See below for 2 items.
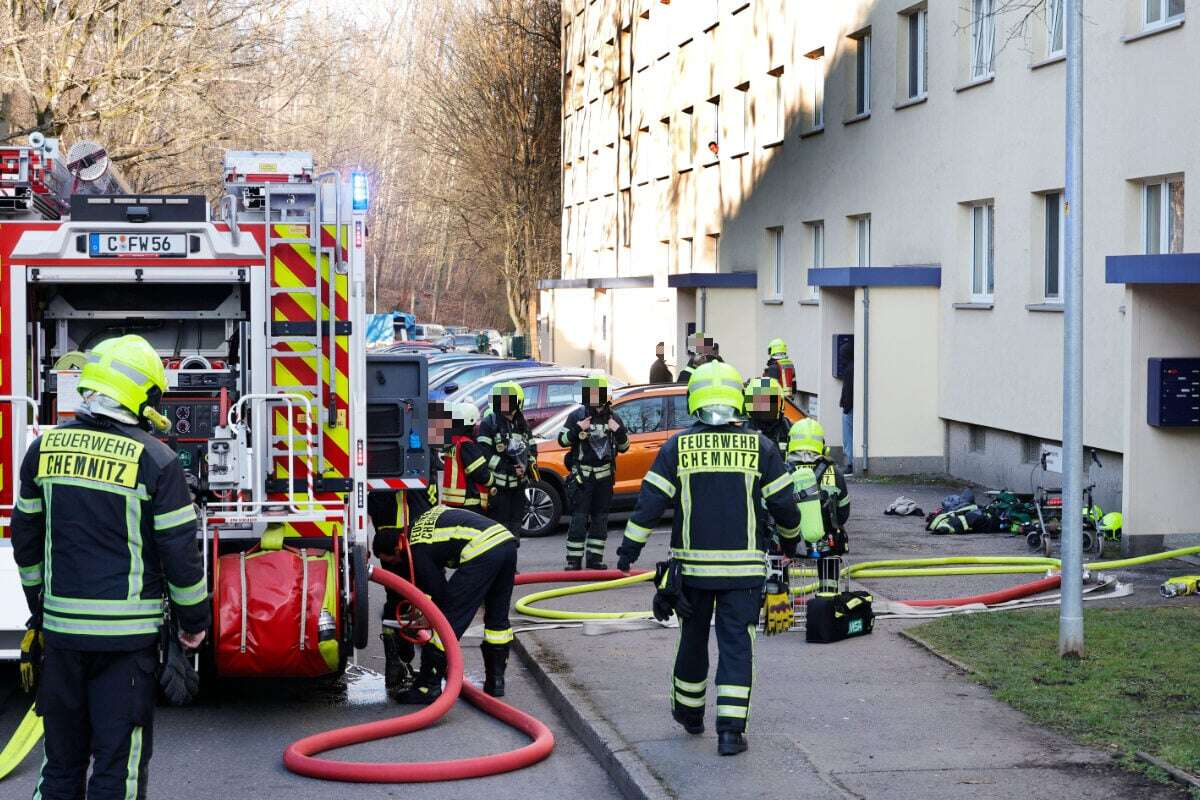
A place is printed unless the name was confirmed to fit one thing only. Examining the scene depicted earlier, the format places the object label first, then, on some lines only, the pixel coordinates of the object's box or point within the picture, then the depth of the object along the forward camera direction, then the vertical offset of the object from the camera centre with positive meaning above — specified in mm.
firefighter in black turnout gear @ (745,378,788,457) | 12656 -427
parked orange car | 15844 -960
